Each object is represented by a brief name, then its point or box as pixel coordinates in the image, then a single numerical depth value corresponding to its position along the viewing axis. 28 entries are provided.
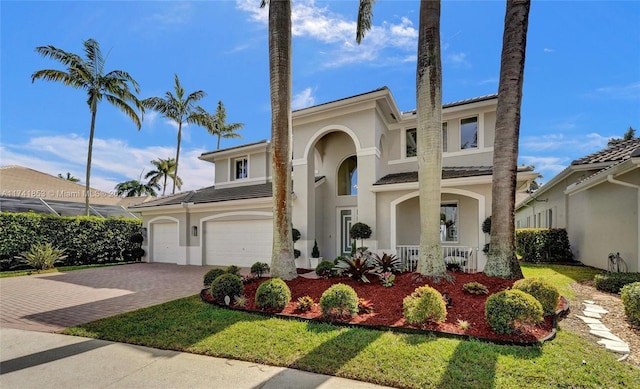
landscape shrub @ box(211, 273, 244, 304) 6.98
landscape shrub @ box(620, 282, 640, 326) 5.29
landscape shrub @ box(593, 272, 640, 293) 7.52
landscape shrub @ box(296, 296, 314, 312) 6.12
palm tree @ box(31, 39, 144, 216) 16.22
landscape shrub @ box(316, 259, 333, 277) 8.88
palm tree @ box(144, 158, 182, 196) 39.22
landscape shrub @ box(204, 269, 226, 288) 8.40
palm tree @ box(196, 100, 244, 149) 29.62
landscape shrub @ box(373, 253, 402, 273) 8.41
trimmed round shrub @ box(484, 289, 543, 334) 4.66
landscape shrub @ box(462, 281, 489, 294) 6.46
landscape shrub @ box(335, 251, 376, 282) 8.05
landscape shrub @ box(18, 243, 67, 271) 14.28
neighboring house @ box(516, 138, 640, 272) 9.28
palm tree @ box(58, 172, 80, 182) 51.72
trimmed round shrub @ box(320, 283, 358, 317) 5.63
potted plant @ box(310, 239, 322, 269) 12.86
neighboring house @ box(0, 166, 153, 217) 18.66
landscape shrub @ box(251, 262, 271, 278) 9.52
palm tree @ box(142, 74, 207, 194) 24.17
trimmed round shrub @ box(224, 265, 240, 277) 8.56
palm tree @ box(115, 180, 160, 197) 47.09
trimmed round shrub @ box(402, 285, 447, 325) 5.09
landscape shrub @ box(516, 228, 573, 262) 13.82
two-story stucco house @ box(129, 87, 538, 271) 11.76
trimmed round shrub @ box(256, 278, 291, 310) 6.25
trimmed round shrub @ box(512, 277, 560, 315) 5.41
